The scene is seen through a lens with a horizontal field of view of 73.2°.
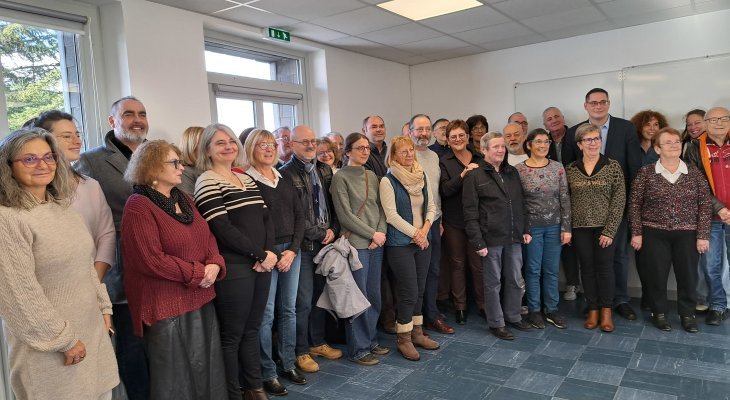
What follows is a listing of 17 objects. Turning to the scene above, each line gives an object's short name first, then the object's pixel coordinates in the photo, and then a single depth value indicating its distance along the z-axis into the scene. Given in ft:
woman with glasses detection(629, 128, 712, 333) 11.72
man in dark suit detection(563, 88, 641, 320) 13.32
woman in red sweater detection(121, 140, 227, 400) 6.98
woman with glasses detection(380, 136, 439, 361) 10.89
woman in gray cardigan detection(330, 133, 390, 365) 10.70
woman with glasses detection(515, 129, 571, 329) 12.26
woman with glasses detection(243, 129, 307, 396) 9.32
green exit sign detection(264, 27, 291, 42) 15.76
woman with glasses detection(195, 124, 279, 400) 8.09
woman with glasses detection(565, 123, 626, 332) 12.11
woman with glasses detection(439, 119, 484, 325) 12.65
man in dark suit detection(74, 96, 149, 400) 8.16
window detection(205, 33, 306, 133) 15.60
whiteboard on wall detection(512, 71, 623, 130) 18.45
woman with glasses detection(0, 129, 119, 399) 5.49
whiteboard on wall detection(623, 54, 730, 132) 16.56
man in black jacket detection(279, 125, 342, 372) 10.37
